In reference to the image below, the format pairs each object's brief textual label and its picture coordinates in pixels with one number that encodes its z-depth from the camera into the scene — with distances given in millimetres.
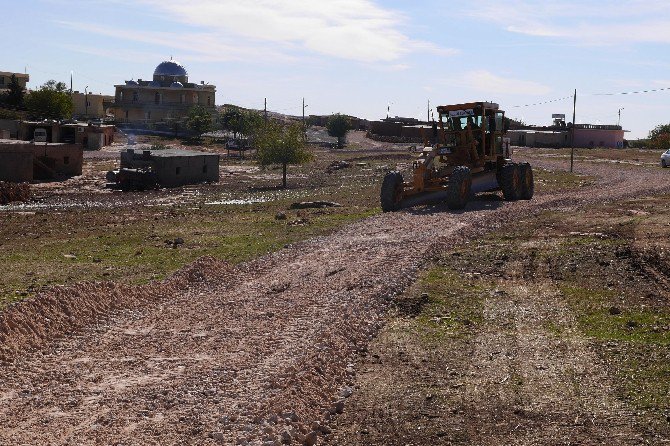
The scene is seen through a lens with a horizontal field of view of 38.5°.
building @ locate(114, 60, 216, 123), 129250
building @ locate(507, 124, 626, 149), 109712
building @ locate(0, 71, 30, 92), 141750
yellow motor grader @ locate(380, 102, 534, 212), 33125
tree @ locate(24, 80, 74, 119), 106875
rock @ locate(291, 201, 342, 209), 37938
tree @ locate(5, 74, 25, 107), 113875
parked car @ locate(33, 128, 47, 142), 66250
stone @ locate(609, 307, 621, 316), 16188
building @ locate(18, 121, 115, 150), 71625
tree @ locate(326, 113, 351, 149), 116875
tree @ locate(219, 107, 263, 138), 100312
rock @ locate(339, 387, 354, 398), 12062
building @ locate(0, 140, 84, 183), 50031
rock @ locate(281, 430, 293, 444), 10078
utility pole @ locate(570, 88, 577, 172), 56906
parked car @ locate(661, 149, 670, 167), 60781
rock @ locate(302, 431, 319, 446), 10266
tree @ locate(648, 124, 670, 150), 101500
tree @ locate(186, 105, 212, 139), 108938
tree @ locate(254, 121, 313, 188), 55875
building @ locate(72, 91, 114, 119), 139750
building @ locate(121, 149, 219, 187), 52344
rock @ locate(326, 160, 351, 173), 68125
